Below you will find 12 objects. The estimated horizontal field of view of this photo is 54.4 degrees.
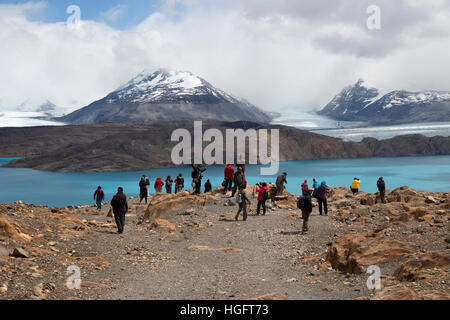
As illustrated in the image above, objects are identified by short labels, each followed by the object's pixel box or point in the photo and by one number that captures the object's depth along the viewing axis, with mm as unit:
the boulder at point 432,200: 16531
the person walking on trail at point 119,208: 14188
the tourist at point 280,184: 22703
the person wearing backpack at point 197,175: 21102
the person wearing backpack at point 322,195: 17844
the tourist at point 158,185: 27844
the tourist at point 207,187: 24516
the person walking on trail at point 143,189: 25922
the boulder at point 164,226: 15164
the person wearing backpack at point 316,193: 18133
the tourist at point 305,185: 20730
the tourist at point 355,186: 25727
